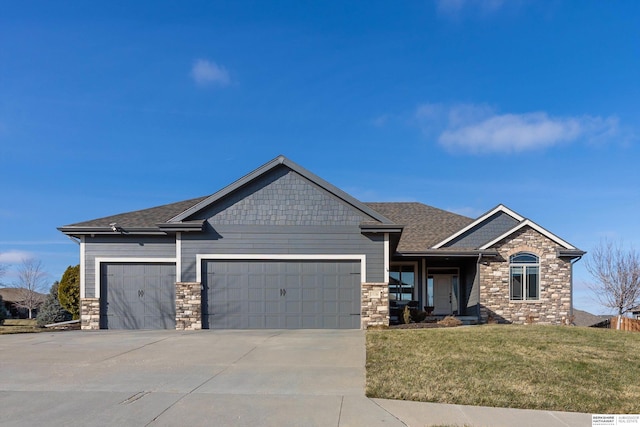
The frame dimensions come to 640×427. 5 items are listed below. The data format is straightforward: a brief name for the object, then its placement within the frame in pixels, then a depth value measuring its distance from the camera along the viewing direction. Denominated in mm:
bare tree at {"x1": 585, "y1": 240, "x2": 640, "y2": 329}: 26719
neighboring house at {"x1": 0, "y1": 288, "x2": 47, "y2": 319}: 40406
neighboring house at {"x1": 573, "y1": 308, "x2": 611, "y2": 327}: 37262
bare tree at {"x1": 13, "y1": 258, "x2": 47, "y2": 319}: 37656
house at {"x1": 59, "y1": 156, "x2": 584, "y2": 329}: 17391
